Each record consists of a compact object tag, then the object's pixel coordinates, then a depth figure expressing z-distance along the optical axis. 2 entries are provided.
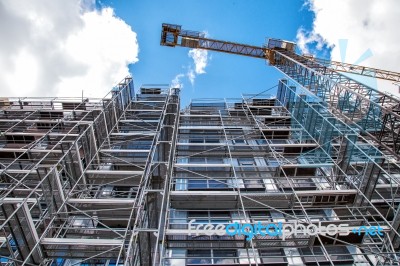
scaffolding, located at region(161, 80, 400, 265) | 13.30
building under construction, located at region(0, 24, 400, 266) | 12.98
